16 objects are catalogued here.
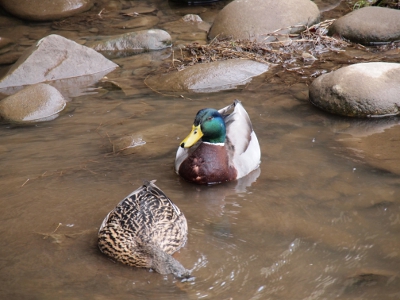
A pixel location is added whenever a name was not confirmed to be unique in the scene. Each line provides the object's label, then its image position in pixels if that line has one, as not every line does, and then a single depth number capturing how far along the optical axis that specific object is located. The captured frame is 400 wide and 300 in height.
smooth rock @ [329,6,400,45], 18.28
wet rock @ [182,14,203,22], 22.42
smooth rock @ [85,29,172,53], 19.44
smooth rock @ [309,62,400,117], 13.30
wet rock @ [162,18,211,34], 21.30
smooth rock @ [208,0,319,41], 19.05
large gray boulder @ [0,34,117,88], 16.70
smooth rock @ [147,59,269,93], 15.55
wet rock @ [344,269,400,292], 7.39
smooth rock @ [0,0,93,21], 23.47
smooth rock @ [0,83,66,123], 13.86
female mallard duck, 7.76
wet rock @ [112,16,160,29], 22.12
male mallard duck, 10.78
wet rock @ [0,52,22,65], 18.86
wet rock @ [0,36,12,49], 20.57
